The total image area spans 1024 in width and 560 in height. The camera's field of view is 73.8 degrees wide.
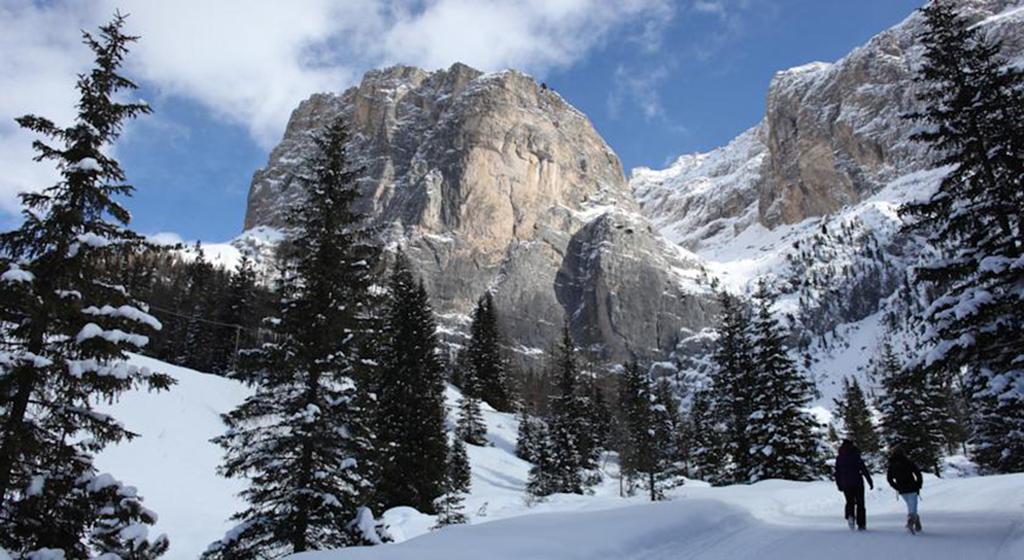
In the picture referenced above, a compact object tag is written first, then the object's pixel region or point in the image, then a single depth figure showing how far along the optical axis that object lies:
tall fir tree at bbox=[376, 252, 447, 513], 25.61
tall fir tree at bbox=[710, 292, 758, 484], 32.91
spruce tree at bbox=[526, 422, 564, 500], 41.31
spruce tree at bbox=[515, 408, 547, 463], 51.94
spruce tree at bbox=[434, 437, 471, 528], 22.08
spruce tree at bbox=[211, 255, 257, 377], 55.25
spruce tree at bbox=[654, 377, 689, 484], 45.44
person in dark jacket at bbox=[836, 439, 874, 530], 12.30
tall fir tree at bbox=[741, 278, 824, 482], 30.42
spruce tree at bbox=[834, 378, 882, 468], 56.03
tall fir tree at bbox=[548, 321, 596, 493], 46.28
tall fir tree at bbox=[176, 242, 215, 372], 57.07
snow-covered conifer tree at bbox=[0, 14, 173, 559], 9.90
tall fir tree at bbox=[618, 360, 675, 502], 36.44
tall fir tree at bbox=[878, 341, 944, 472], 40.78
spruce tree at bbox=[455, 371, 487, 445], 50.06
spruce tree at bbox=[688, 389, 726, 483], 42.16
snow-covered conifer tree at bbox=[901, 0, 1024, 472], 13.15
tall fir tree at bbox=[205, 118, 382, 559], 14.15
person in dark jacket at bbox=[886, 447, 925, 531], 11.40
